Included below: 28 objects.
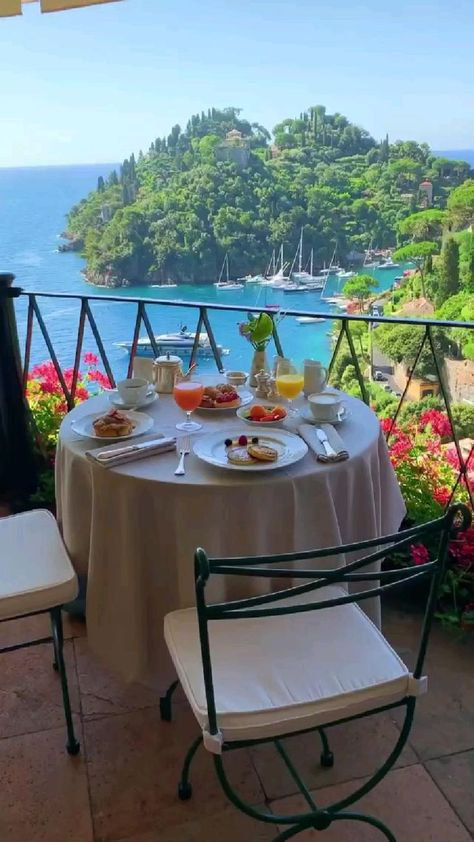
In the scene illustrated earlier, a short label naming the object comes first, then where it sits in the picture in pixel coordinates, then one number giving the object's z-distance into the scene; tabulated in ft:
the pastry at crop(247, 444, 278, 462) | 4.64
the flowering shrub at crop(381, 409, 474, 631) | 6.91
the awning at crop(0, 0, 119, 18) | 6.13
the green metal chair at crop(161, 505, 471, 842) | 3.21
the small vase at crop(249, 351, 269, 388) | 6.61
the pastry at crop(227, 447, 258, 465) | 4.64
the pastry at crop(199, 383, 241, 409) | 5.91
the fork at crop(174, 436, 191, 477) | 4.59
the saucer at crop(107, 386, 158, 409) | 5.91
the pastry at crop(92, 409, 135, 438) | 5.21
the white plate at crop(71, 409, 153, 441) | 5.23
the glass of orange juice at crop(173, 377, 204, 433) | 5.38
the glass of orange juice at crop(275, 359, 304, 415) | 5.87
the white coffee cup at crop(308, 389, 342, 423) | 5.50
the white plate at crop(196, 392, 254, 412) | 5.85
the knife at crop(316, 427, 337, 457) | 4.82
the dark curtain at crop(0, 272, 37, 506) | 8.50
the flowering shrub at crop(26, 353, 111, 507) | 9.68
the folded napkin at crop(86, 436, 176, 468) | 4.68
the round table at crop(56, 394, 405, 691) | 4.50
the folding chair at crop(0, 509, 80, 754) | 4.69
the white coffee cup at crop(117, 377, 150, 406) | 5.90
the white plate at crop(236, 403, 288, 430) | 5.51
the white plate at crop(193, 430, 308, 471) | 4.60
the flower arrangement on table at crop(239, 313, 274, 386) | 6.34
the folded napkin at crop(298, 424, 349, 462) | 4.77
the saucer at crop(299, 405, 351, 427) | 5.52
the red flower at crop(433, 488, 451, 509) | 7.83
